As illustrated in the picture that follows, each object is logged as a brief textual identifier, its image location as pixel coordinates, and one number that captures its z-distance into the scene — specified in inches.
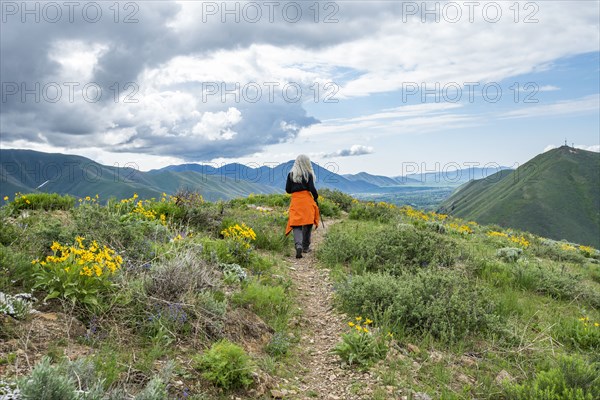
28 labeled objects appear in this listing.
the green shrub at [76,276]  188.1
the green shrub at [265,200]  692.7
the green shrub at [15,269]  193.2
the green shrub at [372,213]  639.1
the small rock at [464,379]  194.4
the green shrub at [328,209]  655.8
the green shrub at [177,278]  211.6
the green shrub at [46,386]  117.3
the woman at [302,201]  443.8
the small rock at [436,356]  209.7
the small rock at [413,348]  216.2
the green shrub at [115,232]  257.0
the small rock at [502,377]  190.7
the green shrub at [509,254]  434.6
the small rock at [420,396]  176.7
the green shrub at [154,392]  132.3
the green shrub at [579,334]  240.4
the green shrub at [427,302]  237.5
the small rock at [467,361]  209.6
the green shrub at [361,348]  205.2
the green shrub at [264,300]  249.0
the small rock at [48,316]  176.7
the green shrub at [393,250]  345.7
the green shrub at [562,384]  166.4
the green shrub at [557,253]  558.4
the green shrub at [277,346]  209.5
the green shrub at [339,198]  746.7
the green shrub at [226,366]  166.2
